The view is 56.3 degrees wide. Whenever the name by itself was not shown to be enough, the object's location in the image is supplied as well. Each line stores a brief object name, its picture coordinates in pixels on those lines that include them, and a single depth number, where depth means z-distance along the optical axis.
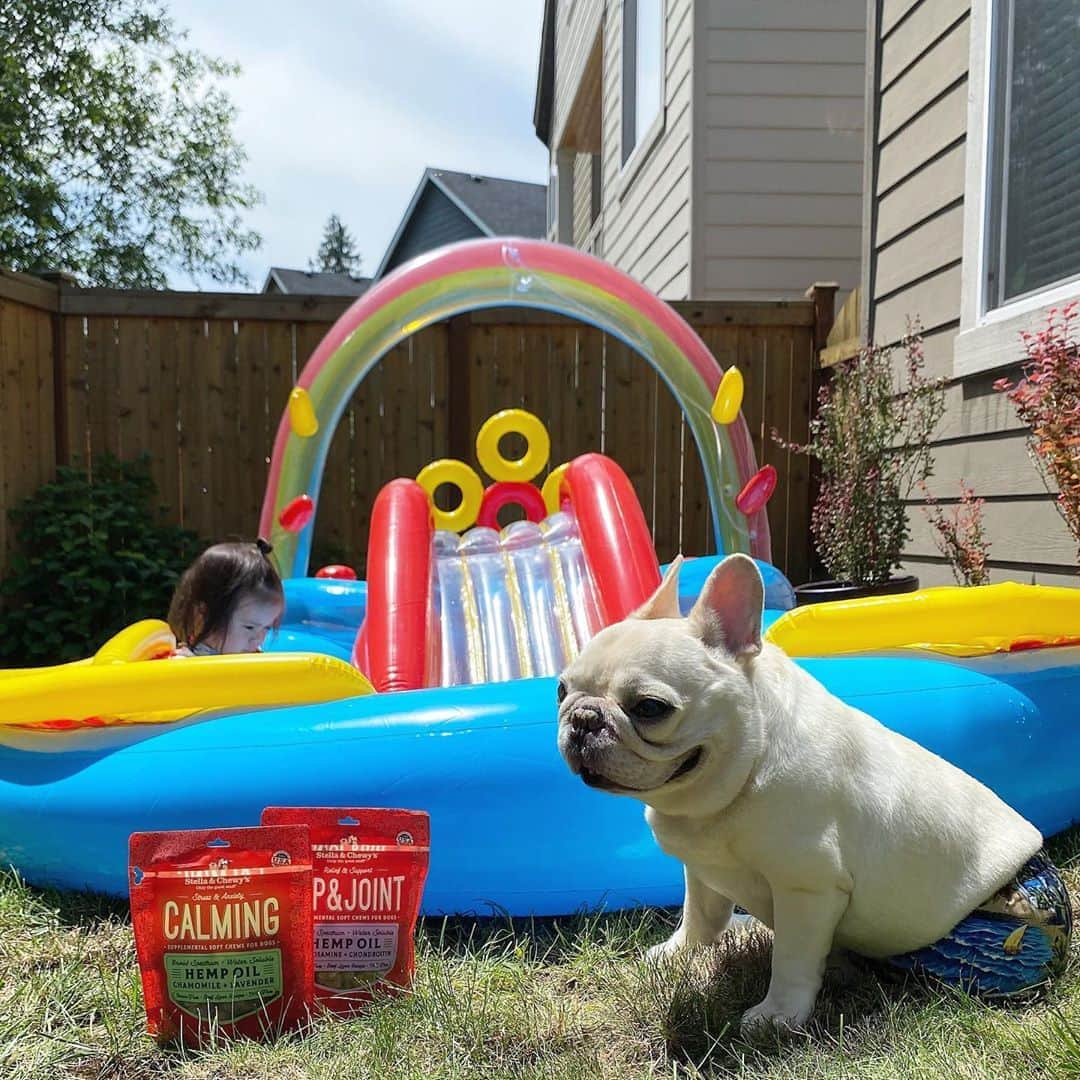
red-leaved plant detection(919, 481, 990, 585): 4.02
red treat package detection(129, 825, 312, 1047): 1.75
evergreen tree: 71.38
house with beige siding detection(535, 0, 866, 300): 6.82
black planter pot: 4.63
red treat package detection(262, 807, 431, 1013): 1.83
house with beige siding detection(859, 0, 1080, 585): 3.66
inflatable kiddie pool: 2.16
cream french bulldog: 1.50
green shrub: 5.89
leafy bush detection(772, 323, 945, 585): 4.76
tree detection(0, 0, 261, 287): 12.24
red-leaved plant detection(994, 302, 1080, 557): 2.98
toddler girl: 3.32
